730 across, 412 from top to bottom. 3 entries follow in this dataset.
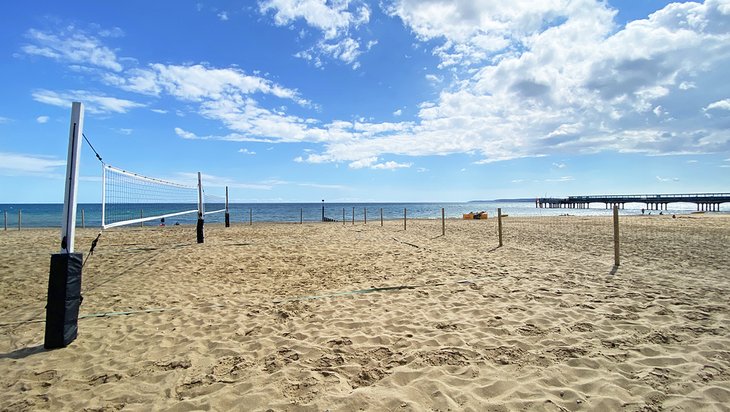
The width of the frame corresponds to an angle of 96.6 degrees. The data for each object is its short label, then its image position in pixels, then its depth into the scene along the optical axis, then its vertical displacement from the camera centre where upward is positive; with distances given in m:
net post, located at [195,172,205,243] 11.07 -0.03
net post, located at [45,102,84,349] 3.30 -0.58
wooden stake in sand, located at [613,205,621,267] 6.94 -0.67
